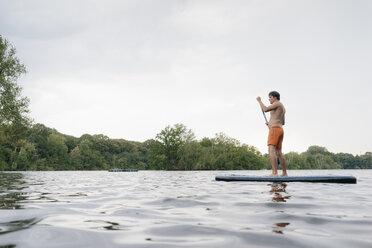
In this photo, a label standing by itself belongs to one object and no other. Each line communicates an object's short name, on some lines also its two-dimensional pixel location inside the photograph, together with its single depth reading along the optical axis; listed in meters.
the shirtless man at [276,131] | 7.96
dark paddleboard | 7.08
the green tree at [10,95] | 24.52
